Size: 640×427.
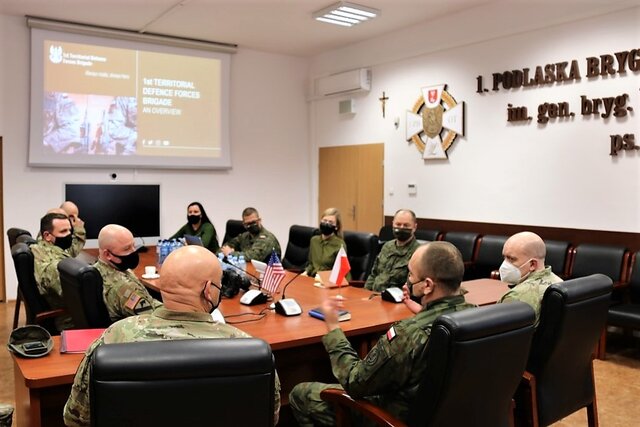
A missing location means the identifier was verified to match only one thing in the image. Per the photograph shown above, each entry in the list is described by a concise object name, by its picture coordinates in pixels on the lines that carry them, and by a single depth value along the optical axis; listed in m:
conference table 2.10
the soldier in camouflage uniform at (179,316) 1.75
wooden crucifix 7.42
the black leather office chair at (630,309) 4.35
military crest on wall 6.54
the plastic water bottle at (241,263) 4.32
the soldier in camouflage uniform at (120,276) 2.92
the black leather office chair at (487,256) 5.70
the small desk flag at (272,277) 3.59
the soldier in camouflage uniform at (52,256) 3.76
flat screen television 6.93
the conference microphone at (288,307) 3.04
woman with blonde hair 5.02
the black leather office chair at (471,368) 1.81
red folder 2.31
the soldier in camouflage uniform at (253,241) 5.52
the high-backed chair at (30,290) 3.67
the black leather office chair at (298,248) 5.76
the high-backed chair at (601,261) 4.86
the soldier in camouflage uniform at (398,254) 4.30
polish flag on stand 3.73
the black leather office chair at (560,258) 5.23
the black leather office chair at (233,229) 6.66
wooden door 7.62
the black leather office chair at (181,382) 1.40
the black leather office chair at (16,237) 5.11
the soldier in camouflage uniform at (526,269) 2.66
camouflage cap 2.23
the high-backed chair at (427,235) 6.59
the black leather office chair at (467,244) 5.96
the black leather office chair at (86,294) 2.79
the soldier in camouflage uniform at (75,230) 5.46
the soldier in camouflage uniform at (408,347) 2.00
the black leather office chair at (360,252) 5.02
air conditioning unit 7.61
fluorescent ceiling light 6.10
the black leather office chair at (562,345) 2.42
